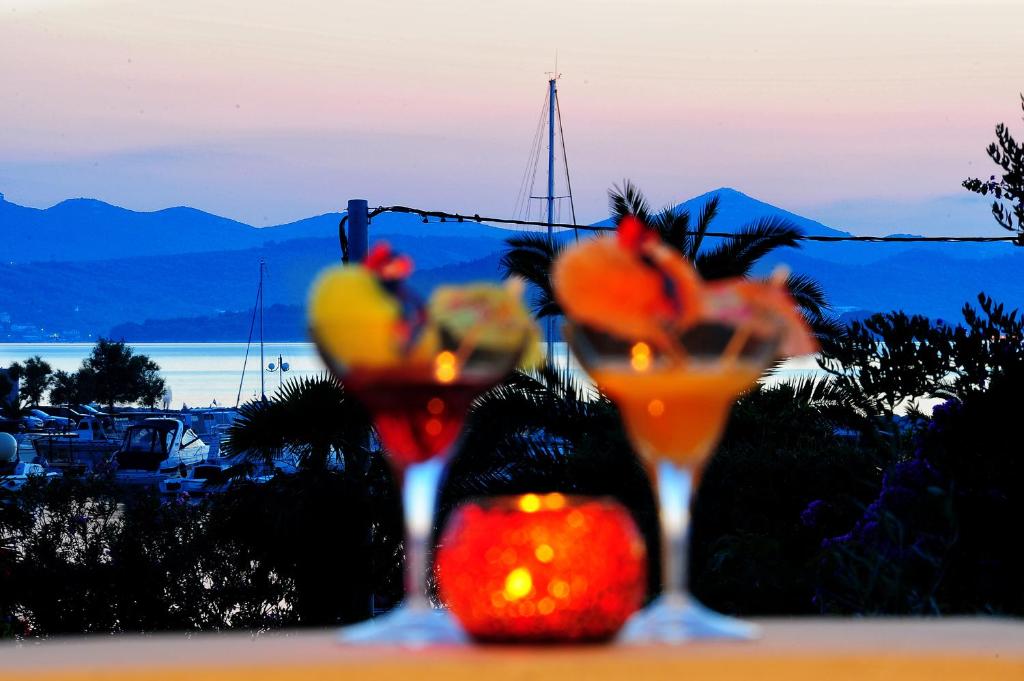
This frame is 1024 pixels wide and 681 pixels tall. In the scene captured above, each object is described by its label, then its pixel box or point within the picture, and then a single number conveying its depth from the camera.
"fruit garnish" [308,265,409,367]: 3.95
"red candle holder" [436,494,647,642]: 3.95
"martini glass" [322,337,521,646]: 3.96
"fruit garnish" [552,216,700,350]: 3.92
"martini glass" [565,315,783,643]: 3.88
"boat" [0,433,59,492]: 26.59
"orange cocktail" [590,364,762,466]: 3.87
